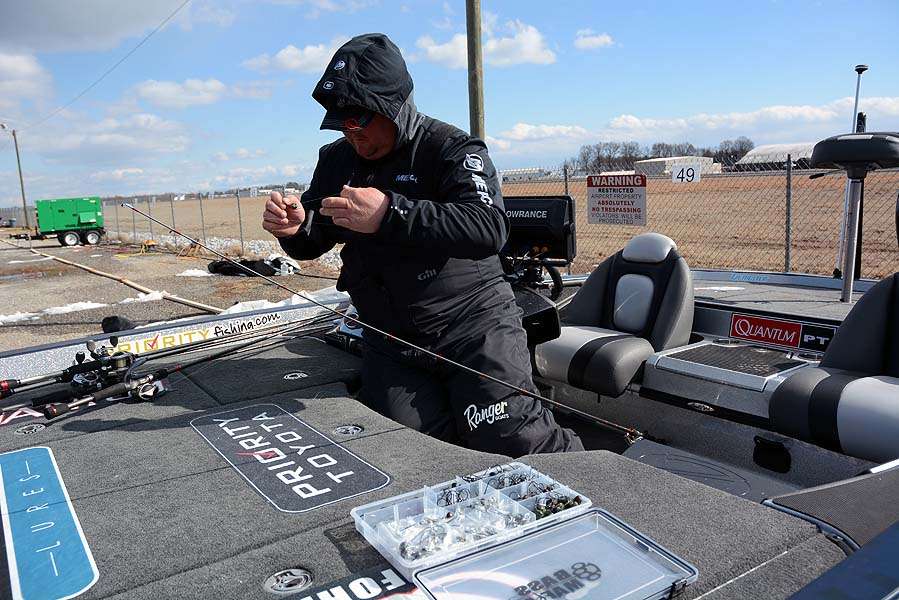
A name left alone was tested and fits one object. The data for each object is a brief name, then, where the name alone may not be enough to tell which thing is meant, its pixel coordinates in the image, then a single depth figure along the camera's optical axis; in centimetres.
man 199
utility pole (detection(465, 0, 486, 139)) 604
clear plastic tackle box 109
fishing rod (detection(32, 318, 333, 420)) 208
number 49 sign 812
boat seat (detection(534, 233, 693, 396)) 295
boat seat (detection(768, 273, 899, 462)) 212
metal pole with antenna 340
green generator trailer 2130
